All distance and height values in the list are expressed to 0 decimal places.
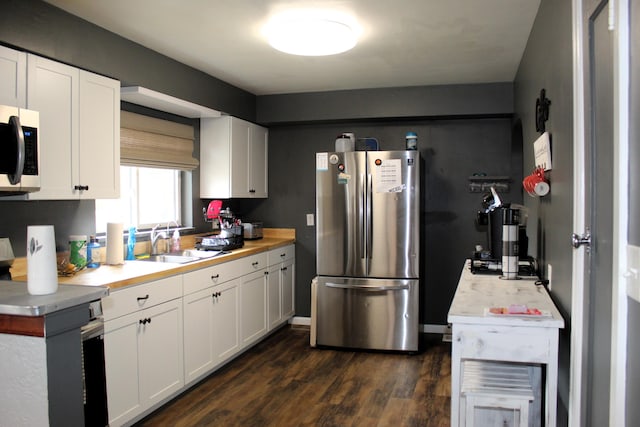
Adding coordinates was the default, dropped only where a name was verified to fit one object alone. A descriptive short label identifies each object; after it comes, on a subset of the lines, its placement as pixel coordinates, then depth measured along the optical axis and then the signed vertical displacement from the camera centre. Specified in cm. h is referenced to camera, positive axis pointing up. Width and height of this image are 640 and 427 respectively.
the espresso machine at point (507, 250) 285 -27
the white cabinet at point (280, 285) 466 -74
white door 149 -4
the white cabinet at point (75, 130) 263 +43
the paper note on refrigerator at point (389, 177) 427 +24
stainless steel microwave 218 +24
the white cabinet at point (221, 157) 452 +44
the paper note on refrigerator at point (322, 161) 443 +39
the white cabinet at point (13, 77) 243 +62
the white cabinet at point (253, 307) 413 -83
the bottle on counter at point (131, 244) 358 -26
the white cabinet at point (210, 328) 337 -85
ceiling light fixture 292 +102
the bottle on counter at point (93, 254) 321 -30
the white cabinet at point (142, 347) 269 -79
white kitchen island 195 -52
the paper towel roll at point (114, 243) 332 -23
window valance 365 +49
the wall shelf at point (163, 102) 338 +76
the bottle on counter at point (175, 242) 410 -28
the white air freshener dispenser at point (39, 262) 172 -18
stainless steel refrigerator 428 -37
